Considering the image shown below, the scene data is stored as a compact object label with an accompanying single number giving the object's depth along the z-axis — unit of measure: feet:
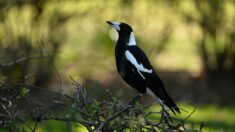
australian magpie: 40.16
